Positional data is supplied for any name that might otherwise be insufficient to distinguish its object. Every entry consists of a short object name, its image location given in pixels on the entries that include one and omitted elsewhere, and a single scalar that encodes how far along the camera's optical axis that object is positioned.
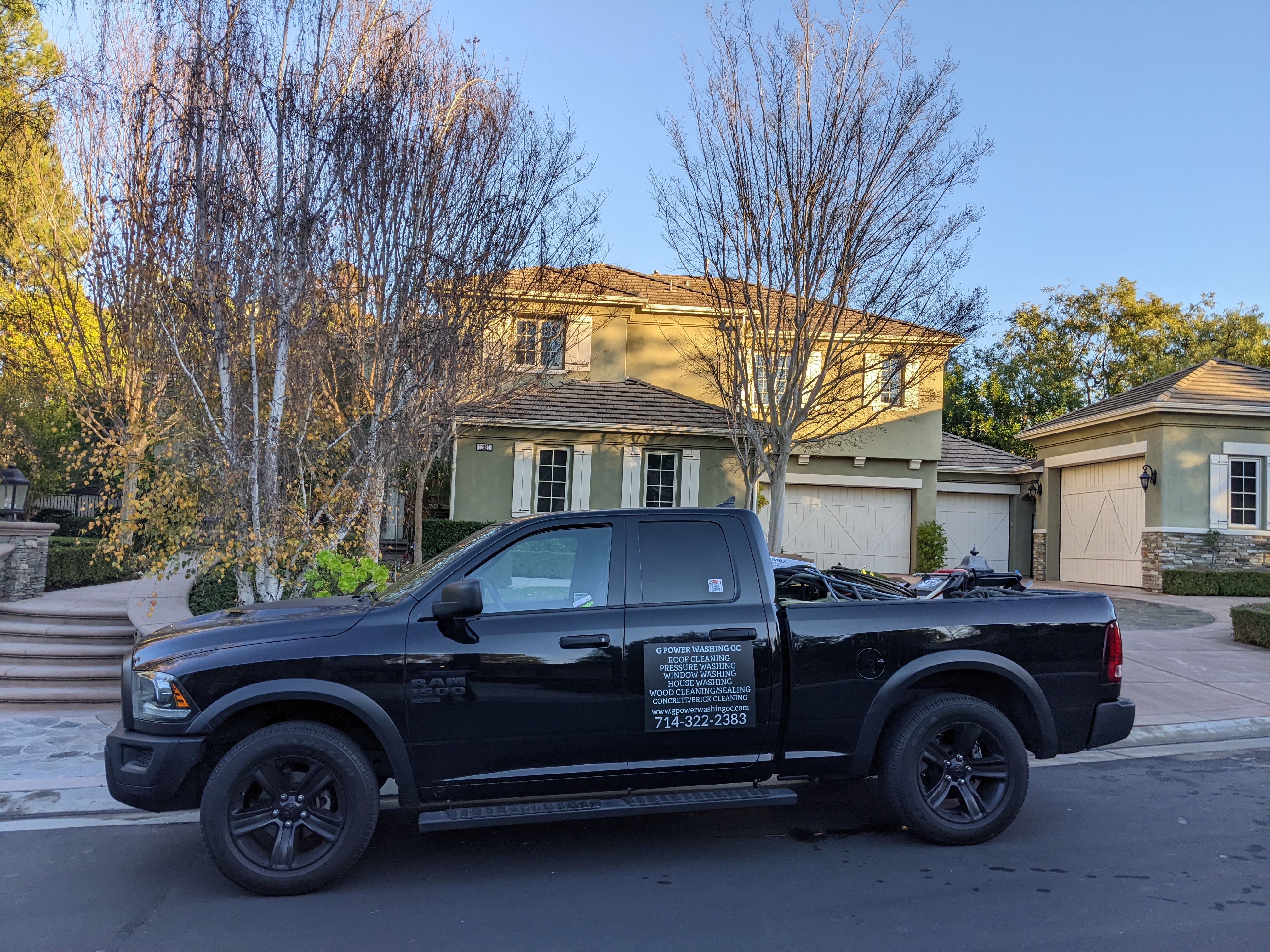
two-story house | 19.02
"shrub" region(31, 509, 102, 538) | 21.20
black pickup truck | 4.38
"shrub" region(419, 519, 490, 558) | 17.97
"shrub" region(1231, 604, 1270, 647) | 11.31
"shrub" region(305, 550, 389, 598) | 7.66
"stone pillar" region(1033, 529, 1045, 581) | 22.62
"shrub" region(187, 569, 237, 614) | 10.13
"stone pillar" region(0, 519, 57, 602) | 11.25
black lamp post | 12.90
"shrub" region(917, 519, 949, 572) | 20.31
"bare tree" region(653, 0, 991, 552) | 15.08
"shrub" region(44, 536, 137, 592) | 13.05
